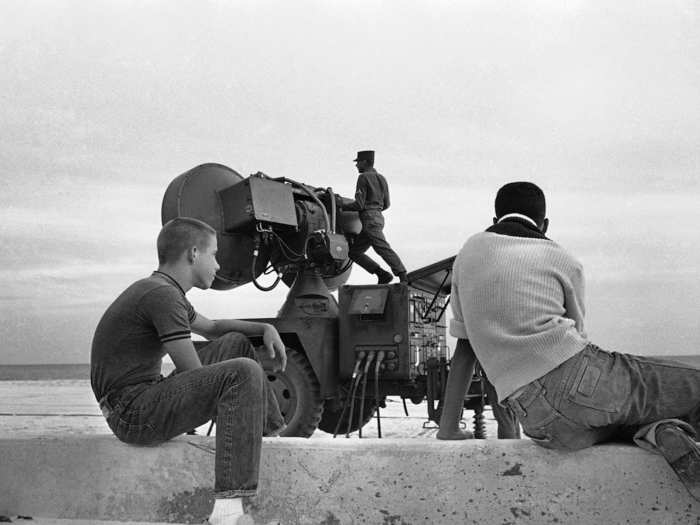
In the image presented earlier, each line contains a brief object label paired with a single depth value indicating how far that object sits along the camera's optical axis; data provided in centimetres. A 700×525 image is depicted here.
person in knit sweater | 319
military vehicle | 842
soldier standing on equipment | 941
